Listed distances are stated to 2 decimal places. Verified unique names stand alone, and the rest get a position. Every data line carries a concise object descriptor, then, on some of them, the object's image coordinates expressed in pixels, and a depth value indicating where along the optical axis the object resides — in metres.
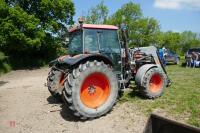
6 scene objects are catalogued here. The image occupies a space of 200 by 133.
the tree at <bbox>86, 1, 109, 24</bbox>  25.09
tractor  3.96
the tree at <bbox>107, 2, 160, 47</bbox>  25.70
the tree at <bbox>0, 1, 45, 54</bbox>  11.67
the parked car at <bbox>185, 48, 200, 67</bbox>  11.65
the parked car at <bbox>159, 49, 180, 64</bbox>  13.66
